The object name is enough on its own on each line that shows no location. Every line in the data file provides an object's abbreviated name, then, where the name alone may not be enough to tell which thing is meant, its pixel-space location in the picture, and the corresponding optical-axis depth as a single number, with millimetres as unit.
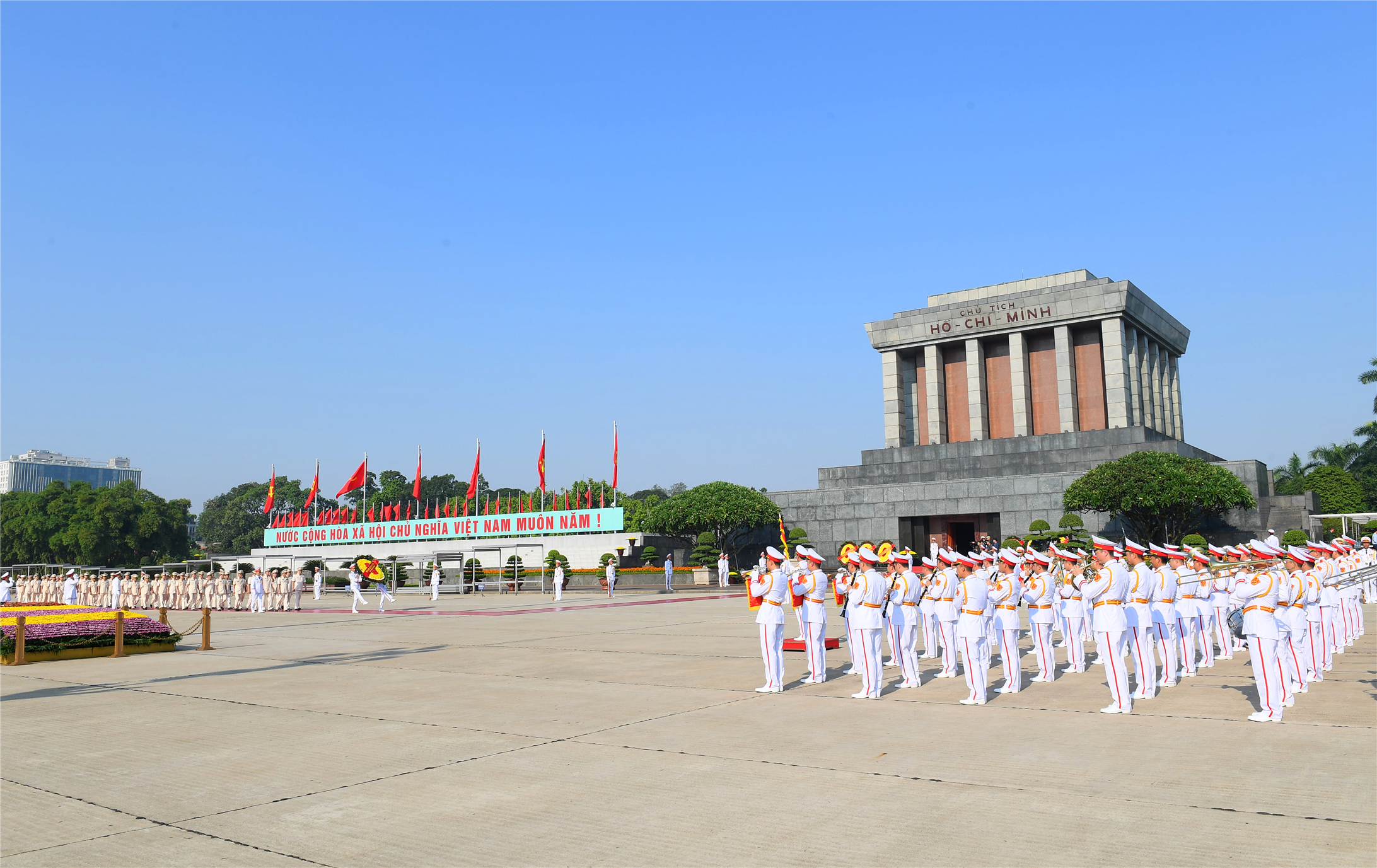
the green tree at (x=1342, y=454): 68938
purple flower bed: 16922
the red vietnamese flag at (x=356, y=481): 59719
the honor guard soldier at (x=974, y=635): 10586
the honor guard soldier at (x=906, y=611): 12117
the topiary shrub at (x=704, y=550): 49750
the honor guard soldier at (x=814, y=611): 12172
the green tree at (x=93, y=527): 71062
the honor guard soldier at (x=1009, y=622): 11430
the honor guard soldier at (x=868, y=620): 11139
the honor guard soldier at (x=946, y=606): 12797
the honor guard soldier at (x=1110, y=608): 9891
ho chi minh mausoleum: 48438
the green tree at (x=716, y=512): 50031
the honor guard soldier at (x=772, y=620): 11602
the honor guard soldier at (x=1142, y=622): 10672
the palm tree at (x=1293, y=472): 68812
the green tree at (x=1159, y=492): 38781
